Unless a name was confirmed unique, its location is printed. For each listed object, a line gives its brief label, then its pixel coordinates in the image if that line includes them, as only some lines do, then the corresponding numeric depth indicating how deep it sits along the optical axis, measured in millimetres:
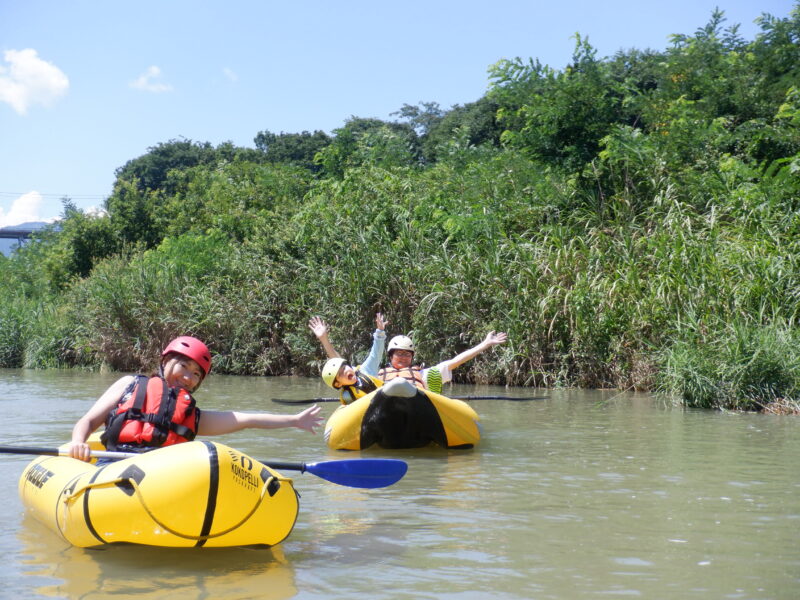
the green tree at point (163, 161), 43031
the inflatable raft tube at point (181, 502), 3391
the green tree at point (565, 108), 14164
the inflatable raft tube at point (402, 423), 6355
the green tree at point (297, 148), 36594
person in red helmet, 4051
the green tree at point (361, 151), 21781
